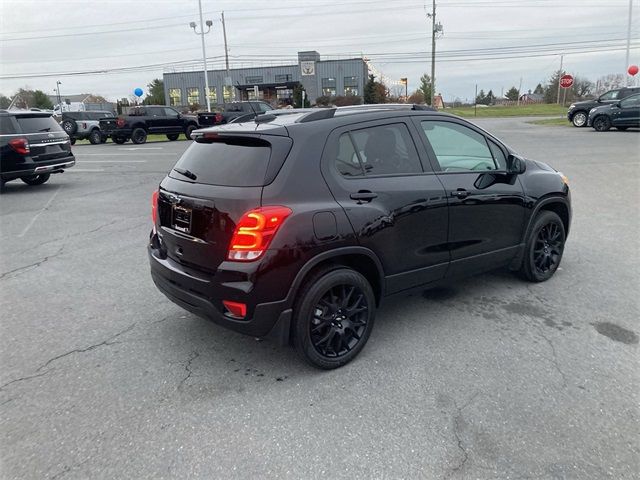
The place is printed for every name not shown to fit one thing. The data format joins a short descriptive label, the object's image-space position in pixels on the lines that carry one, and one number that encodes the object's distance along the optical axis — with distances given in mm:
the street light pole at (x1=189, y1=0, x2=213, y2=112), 39669
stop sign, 34344
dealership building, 71438
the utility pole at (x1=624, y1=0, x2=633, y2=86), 37906
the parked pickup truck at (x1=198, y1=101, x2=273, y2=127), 25688
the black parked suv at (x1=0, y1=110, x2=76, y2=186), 10297
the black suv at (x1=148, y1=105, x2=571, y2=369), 3047
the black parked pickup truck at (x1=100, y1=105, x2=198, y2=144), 24500
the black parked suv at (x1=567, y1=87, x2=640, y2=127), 22500
